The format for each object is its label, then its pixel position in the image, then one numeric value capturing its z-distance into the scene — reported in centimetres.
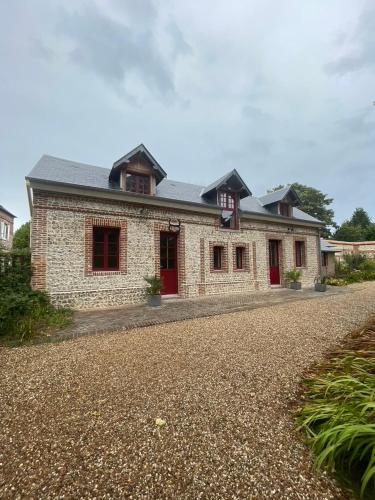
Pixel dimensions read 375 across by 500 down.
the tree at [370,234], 3441
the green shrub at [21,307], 468
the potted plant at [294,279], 1195
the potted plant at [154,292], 787
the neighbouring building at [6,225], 2638
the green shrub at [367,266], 1811
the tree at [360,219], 4248
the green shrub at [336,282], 1327
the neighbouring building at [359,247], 2553
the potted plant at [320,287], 1090
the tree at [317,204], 3347
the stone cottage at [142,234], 719
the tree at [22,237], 1794
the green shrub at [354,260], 1925
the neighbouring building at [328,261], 1748
